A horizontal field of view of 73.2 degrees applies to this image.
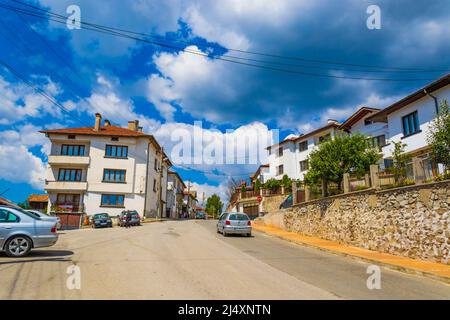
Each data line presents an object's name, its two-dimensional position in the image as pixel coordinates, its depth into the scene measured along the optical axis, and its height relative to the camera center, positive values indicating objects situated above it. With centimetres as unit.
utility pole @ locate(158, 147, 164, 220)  4209 +573
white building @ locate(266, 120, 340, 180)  4247 +830
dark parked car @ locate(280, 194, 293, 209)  2649 +54
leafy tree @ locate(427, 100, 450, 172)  1165 +272
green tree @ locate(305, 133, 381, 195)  1825 +303
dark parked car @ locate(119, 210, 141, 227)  2912 -101
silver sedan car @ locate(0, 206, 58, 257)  949 -77
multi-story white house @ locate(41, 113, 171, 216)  3731 +470
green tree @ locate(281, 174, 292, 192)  3569 +314
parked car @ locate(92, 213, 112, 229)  2862 -119
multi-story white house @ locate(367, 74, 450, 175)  1917 +660
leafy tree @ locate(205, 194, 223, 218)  10099 +124
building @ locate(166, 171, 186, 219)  6273 +294
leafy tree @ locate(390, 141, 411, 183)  1259 +176
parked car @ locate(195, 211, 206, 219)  6327 -151
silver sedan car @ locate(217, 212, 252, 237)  1948 -97
